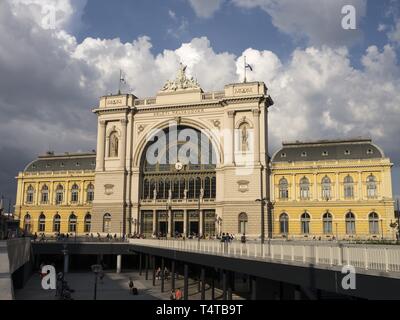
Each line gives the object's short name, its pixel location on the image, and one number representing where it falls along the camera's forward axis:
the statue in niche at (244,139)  78.50
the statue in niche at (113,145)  87.12
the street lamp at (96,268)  38.79
